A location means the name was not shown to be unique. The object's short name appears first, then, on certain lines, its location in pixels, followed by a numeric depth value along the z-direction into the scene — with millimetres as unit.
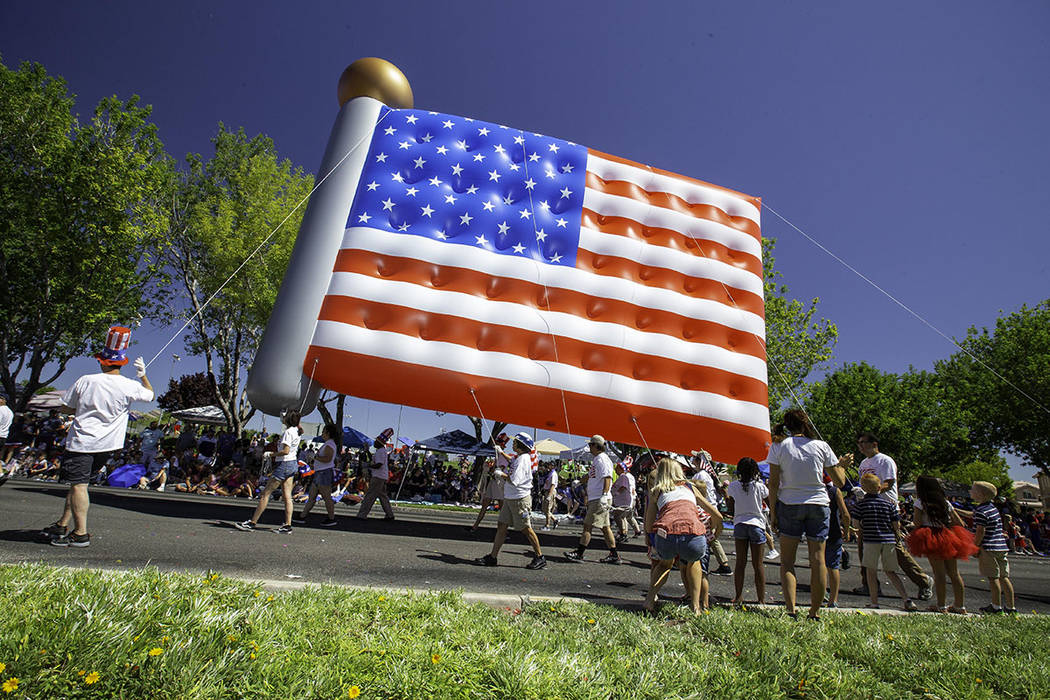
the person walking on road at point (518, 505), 6418
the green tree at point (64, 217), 15578
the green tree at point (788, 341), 22062
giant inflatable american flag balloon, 8352
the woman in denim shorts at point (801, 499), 4410
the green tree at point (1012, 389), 26094
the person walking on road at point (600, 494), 7688
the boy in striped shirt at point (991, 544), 5875
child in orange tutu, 5445
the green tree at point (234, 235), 18438
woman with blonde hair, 4312
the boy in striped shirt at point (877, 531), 5711
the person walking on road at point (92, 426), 4977
